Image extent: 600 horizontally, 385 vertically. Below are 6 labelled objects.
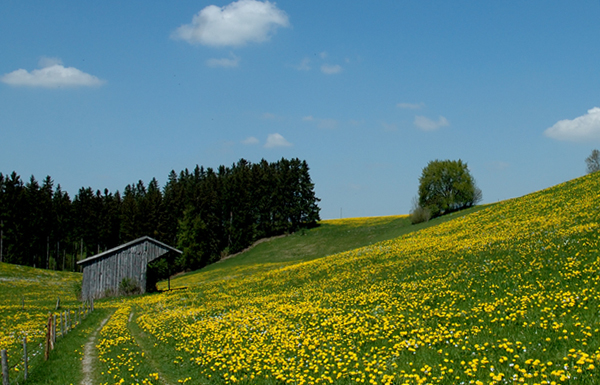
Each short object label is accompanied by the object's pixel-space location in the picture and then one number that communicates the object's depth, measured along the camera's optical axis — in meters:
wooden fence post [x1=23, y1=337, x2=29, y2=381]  14.02
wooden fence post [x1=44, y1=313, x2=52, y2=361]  16.80
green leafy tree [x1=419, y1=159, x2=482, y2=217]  92.56
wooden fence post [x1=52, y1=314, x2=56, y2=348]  19.37
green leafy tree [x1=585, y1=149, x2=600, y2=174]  111.06
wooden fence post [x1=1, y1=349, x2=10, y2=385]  12.12
